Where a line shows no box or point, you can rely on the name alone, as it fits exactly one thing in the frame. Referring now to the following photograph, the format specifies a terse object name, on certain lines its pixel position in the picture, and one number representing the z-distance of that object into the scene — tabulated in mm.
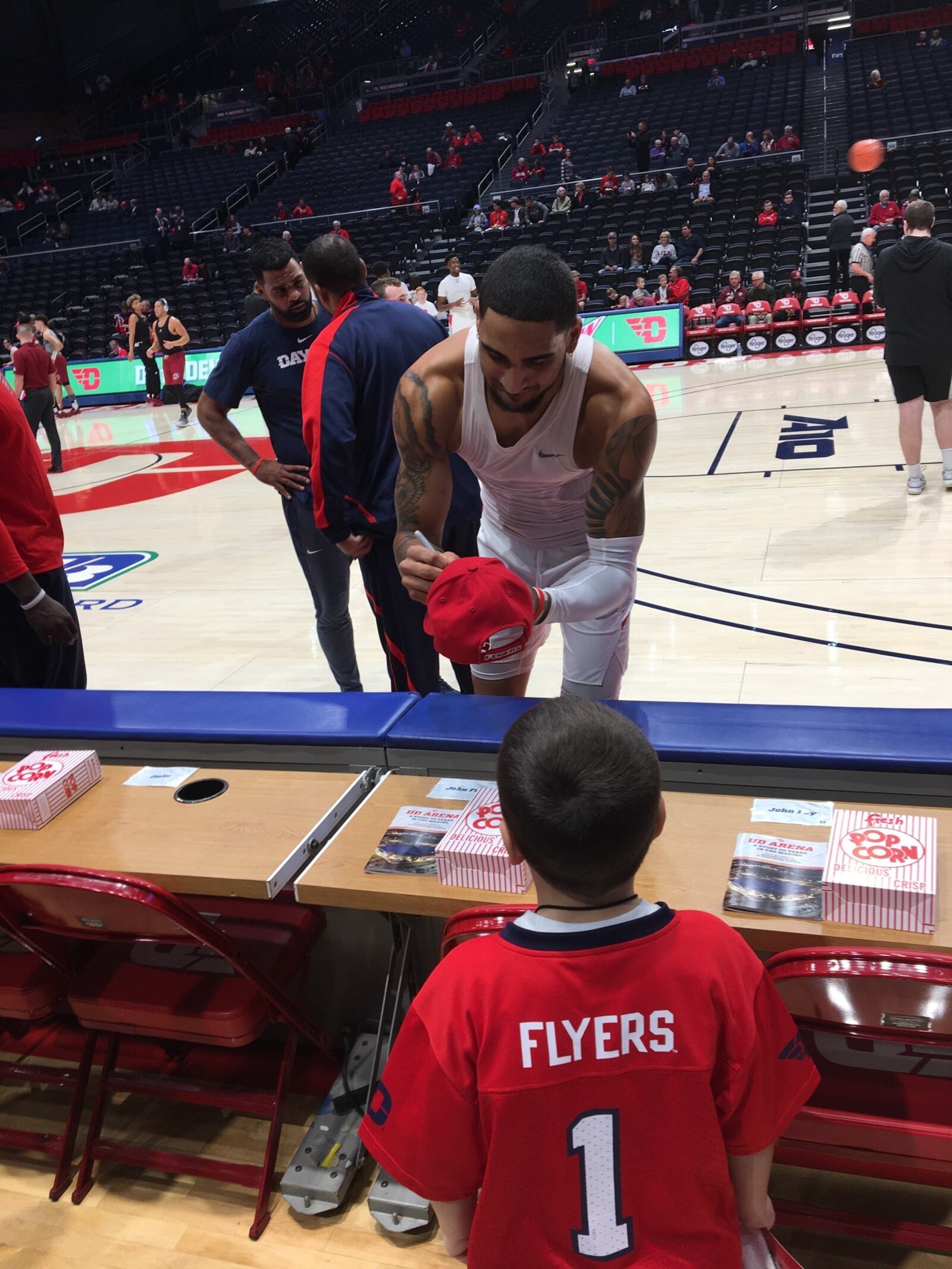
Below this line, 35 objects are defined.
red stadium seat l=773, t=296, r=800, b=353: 12352
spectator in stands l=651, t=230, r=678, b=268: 13938
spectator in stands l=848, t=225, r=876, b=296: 8617
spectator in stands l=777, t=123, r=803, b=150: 16609
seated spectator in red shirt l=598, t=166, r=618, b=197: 16609
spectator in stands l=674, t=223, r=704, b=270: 13977
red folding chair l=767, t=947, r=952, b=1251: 1163
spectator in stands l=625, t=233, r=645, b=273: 14070
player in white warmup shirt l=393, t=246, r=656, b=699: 1984
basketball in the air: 15039
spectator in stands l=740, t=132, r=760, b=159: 16969
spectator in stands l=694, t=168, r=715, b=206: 15398
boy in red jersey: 1026
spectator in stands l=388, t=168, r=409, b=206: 19203
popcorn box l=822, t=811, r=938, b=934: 1391
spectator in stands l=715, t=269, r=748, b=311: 12653
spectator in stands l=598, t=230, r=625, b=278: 14035
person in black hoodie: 5340
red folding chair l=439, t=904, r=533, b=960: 1319
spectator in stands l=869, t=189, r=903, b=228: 13172
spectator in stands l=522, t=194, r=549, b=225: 16234
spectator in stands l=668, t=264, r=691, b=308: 13062
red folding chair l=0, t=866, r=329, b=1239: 1618
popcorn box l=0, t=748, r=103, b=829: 1990
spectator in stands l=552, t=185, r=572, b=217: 16531
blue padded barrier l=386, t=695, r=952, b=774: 1842
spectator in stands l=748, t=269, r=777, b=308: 12484
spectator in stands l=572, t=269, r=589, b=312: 13391
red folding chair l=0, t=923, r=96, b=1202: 1936
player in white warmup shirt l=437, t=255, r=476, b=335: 12602
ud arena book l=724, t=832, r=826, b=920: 1459
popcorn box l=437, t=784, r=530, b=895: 1585
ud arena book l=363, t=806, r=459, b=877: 1669
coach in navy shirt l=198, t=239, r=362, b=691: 3371
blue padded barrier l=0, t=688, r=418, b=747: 2223
